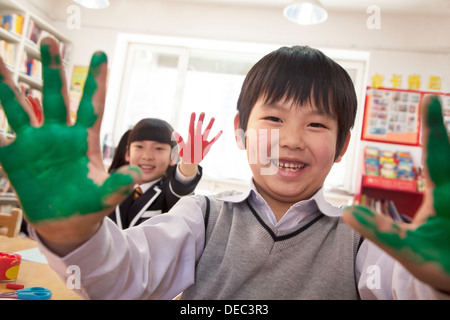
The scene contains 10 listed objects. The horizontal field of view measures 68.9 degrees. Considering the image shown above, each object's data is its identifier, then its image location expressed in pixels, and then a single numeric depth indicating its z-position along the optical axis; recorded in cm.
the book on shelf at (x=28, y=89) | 313
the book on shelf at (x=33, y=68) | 321
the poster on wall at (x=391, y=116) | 291
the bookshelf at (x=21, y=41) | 288
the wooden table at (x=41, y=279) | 74
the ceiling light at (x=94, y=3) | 179
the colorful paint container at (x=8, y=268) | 75
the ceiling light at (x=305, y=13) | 231
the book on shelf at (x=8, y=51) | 279
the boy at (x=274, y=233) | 44
